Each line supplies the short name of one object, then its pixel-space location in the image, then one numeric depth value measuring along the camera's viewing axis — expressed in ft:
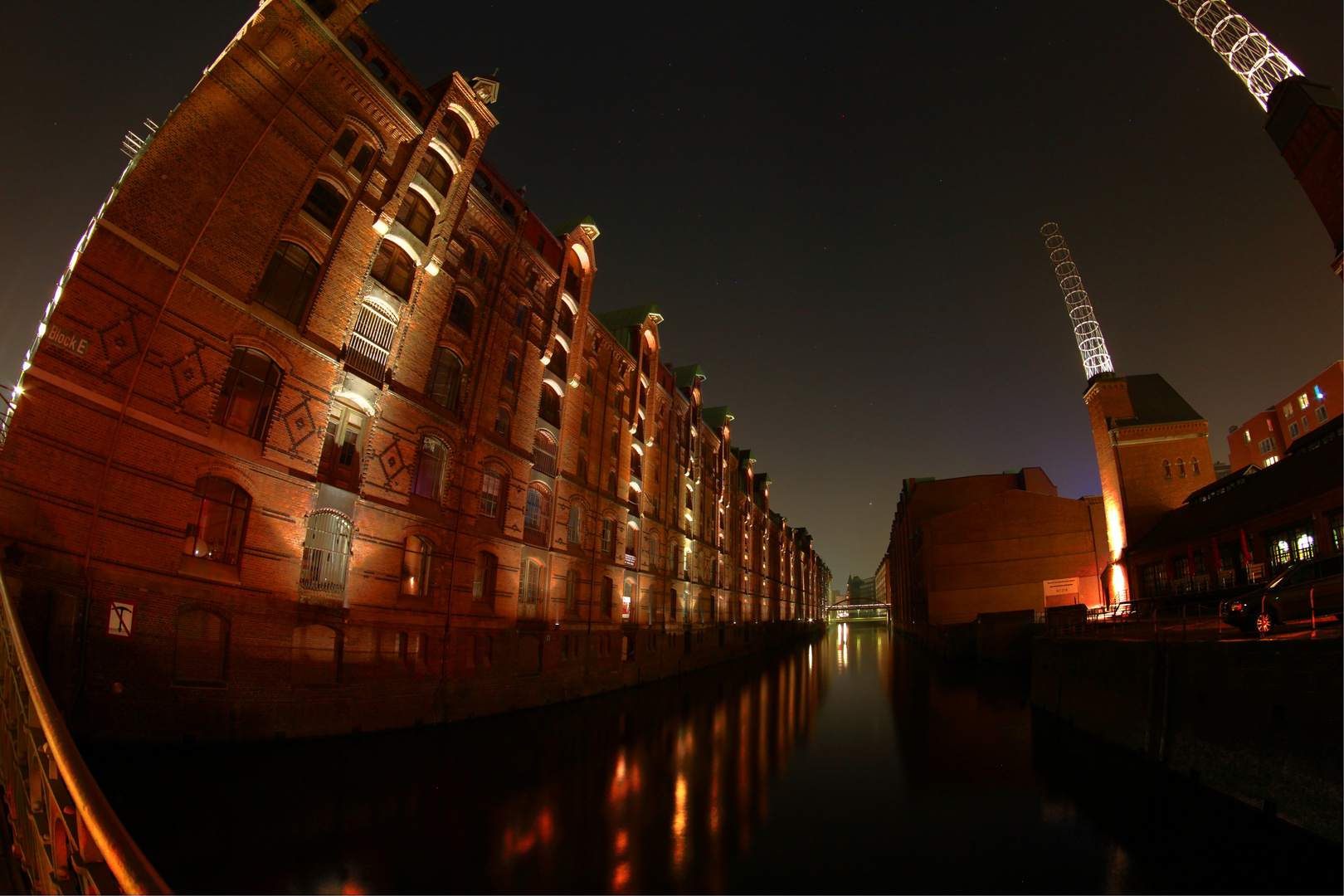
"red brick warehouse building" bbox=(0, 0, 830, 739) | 35.01
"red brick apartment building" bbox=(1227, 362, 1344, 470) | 181.98
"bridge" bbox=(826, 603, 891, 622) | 518.04
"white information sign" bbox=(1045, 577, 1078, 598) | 146.10
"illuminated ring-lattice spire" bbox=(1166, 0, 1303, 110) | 68.54
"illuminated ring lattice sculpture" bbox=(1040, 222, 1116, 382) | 168.86
